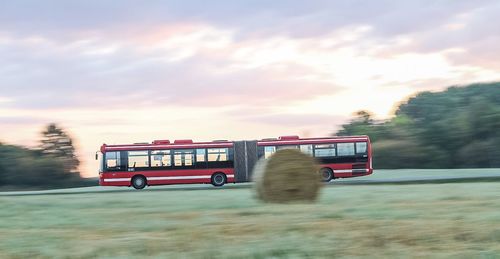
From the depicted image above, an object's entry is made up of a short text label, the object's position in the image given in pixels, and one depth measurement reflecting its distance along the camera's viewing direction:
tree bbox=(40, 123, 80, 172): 56.62
